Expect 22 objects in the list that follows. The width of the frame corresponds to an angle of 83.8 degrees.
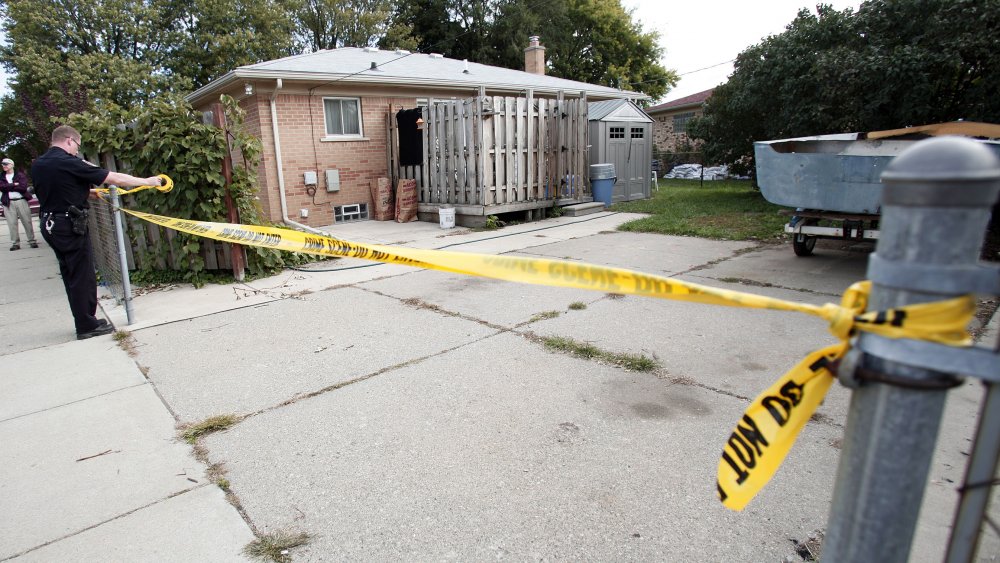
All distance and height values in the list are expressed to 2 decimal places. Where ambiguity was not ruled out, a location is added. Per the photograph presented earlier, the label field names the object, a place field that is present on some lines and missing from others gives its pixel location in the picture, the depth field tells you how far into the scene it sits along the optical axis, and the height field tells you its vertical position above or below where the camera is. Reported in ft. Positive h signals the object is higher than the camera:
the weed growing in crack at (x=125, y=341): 16.63 -5.39
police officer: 16.94 -1.28
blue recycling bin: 46.78 -1.90
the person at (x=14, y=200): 38.06 -2.39
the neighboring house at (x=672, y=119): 95.81 +6.85
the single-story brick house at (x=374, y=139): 39.27 +1.57
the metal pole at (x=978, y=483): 3.07 -1.81
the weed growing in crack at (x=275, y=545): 7.88 -5.42
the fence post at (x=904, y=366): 2.90 -1.19
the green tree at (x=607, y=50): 118.32 +23.05
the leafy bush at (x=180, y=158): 22.89 +0.22
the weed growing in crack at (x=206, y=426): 11.33 -5.39
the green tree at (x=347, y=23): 109.19 +27.61
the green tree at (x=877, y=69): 30.55 +5.22
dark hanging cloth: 43.57 +1.70
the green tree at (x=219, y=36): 93.35 +20.92
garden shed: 48.34 +1.32
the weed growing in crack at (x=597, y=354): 14.08 -5.12
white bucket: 39.33 -3.95
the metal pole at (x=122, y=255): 18.01 -2.96
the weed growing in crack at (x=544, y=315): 18.27 -5.08
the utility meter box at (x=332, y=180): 43.80 -1.47
